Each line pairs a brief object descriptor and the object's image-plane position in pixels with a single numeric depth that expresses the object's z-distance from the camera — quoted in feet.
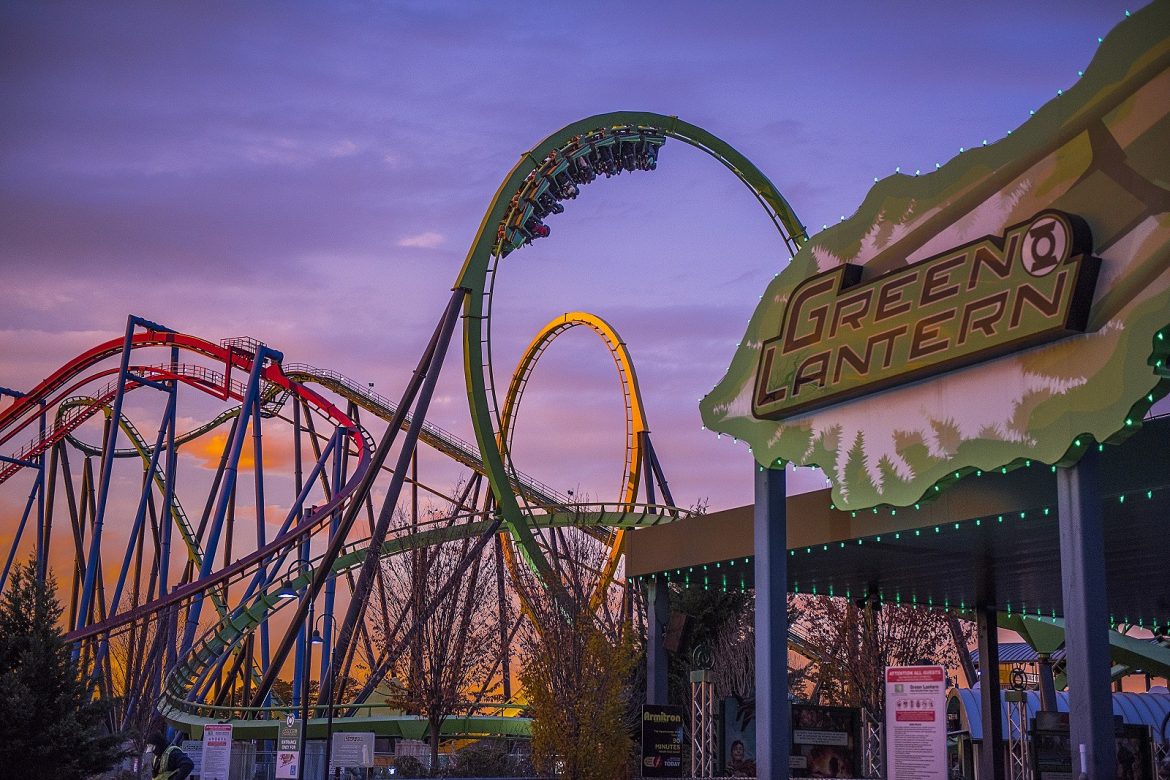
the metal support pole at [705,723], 74.74
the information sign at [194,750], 80.23
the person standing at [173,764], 45.88
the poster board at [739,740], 80.43
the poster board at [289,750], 69.77
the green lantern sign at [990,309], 41.24
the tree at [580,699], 75.31
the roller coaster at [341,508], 104.12
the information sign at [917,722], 46.96
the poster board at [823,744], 70.49
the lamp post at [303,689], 70.28
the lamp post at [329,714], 74.68
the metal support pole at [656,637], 73.20
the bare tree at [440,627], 99.66
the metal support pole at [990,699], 74.90
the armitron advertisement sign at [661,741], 68.44
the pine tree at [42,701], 49.08
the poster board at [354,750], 69.46
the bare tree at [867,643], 106.63
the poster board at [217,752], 65.67
